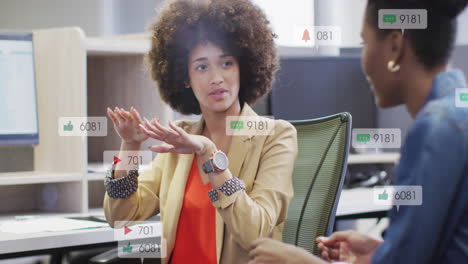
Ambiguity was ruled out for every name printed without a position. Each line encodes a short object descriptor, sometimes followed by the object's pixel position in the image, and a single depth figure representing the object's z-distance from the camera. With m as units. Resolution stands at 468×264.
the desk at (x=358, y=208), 3.72
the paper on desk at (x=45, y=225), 3.23
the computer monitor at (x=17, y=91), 3.60
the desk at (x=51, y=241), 3.09
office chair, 3.08
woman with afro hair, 3.05
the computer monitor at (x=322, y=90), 4.32
